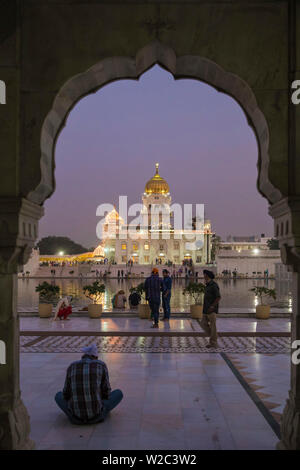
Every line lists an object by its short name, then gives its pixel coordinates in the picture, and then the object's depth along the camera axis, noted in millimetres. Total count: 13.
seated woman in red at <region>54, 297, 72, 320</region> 11203
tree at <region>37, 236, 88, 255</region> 87688
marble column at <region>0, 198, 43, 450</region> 3496
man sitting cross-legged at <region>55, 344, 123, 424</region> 4195
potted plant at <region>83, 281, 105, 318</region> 11703
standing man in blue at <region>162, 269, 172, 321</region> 10547
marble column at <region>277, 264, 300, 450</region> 3426
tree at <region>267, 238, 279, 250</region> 76338
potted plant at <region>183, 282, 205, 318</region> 11383
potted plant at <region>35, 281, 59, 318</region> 11594
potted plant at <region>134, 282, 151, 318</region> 11352
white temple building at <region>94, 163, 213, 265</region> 76500
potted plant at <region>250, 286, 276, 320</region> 11414
